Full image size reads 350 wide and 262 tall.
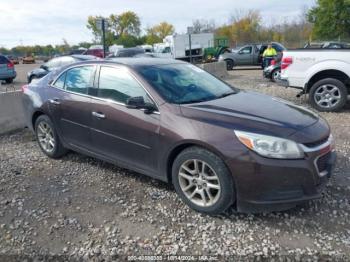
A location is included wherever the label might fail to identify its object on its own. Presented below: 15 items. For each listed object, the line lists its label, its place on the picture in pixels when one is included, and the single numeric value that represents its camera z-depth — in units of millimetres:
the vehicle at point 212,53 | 27930
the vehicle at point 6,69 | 17203
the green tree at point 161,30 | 91825
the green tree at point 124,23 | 96062
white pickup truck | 7660
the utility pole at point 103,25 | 14323
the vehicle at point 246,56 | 21500
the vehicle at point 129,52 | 22673
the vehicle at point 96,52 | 32606
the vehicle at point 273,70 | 13539
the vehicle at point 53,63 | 12742
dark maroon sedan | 3160
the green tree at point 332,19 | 36659
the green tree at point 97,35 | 87106
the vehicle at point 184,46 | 31312
